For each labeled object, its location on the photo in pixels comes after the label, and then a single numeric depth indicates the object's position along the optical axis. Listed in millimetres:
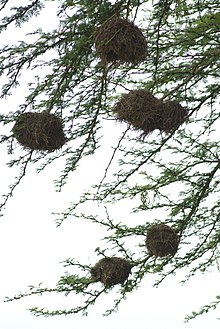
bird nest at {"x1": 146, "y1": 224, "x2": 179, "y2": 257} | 9609
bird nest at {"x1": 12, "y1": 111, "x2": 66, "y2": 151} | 5777
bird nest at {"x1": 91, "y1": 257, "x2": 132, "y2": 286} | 10375
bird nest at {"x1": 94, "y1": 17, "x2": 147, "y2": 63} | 5484
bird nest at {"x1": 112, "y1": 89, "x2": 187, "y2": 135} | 6211
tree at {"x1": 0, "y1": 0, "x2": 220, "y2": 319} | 8273
